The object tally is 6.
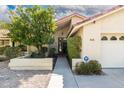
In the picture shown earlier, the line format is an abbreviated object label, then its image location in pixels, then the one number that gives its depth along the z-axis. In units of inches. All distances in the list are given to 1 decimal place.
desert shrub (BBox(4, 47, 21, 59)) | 348.0
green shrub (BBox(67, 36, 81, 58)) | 251.5
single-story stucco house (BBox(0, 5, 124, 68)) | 235.6
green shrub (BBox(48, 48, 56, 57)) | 414.4
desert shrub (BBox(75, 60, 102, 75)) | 207.0
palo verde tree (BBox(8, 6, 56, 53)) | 272.9
